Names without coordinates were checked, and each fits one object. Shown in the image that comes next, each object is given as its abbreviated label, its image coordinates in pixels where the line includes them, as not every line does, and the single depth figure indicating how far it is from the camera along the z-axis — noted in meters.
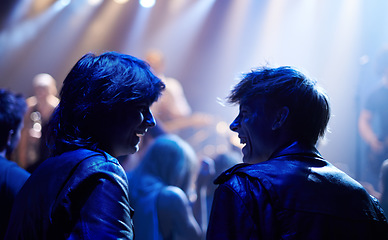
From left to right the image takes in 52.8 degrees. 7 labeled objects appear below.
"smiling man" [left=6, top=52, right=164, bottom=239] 1.03
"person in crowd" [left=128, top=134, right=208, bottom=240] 2.61
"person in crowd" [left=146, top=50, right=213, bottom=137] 6.98
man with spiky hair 1.19
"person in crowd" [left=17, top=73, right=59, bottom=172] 5.43
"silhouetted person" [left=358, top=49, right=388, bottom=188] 4.07
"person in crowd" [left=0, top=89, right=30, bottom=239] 1.91
